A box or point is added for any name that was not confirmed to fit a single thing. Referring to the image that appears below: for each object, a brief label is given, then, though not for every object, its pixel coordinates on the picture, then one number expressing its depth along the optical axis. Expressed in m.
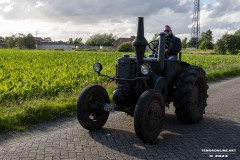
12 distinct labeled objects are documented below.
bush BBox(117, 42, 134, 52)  61.28
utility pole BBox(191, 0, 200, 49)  74.80
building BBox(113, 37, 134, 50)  112.25
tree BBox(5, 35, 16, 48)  108.06
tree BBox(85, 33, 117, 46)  122.75
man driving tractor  7.52
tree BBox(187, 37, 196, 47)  99.20
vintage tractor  5.44
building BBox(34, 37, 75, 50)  122.36
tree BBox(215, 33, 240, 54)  75.31
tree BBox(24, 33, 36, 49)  101.25
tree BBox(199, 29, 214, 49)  115.25
